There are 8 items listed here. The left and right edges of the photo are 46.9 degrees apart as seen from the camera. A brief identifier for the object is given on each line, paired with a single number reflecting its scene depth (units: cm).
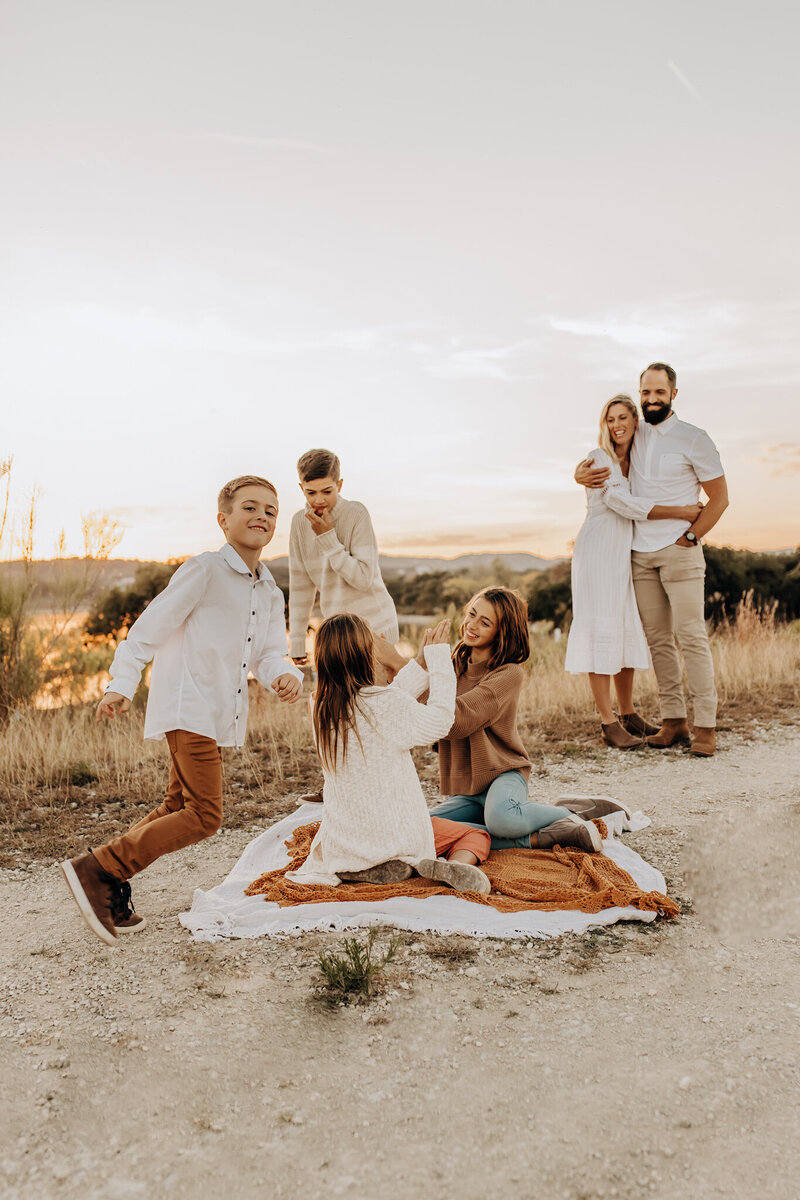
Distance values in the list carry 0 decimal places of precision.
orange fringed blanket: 368
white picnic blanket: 353
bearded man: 652
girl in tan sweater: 420
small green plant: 303
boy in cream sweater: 507
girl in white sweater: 367
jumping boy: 348
